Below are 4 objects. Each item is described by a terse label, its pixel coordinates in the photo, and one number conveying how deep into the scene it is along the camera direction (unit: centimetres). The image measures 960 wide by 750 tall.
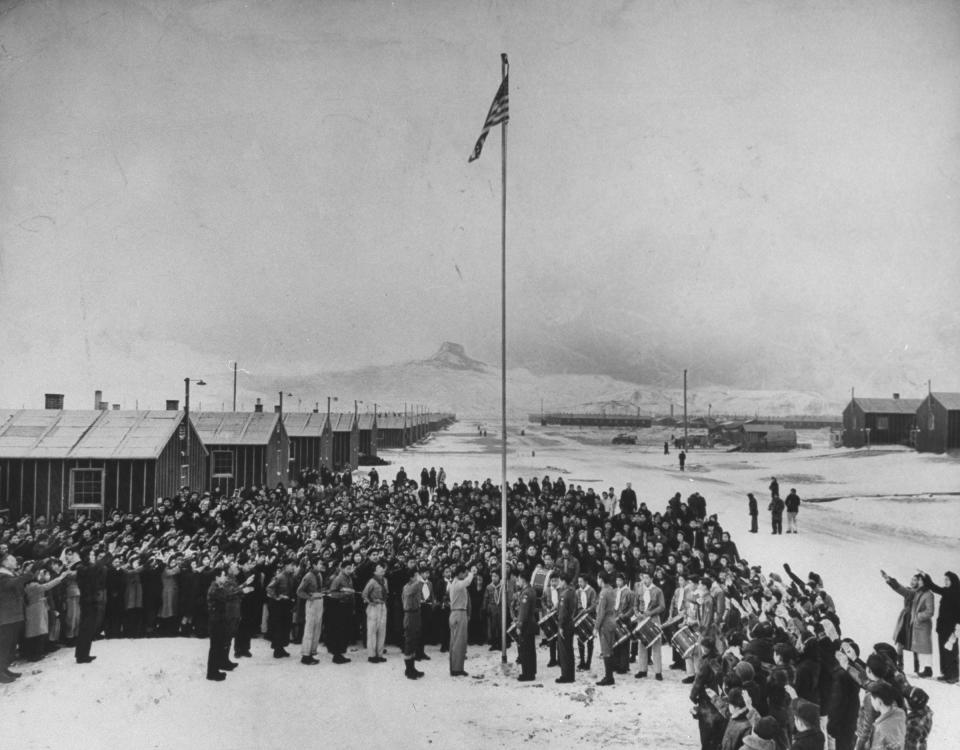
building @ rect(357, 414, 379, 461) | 3275
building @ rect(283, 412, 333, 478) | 2791
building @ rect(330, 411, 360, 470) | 3027
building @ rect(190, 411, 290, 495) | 2411
